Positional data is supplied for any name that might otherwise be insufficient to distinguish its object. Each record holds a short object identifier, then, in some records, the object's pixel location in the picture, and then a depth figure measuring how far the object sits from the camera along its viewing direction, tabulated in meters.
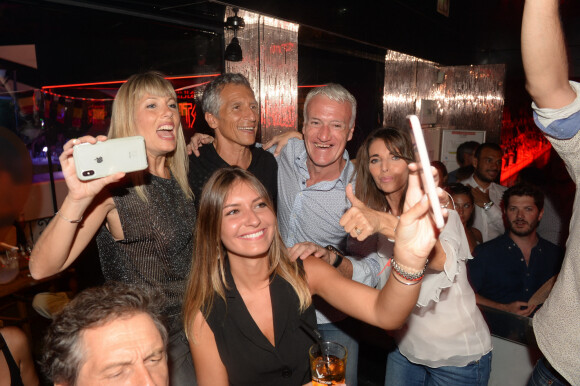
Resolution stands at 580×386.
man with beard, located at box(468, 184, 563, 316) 3.08
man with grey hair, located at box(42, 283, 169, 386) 1.24
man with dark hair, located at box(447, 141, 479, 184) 5.65
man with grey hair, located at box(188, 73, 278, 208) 2.74
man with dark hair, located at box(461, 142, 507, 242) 4.33
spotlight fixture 3.39
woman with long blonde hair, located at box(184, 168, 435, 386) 1.76
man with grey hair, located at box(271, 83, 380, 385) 2.59
